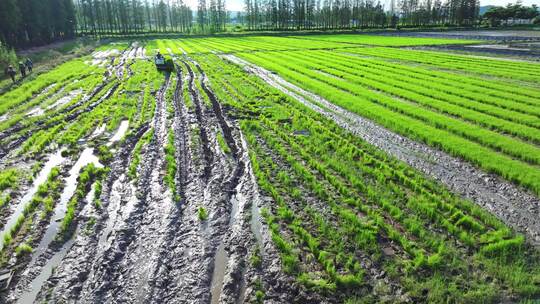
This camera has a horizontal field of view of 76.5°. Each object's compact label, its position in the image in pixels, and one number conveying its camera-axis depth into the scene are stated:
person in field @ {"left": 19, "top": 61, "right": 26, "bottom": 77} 28.96
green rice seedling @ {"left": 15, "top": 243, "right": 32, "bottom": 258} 7.20
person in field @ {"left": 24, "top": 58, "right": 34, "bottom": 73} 31.94
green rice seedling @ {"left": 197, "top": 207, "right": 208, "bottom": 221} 8.48
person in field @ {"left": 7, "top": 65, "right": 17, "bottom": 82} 26.58
